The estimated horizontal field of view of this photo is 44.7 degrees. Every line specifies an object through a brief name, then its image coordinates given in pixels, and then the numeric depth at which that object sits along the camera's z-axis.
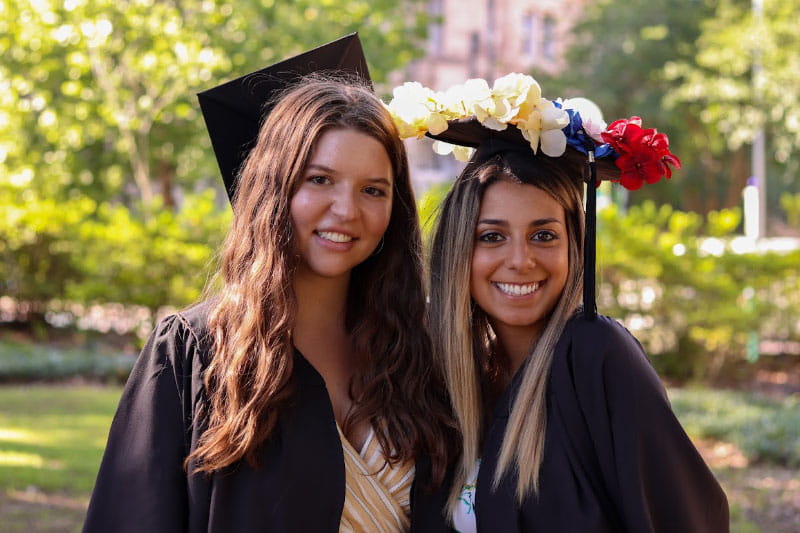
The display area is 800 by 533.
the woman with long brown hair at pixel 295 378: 2.58
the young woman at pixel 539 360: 2.59
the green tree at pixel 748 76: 16.25
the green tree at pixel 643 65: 24.92
